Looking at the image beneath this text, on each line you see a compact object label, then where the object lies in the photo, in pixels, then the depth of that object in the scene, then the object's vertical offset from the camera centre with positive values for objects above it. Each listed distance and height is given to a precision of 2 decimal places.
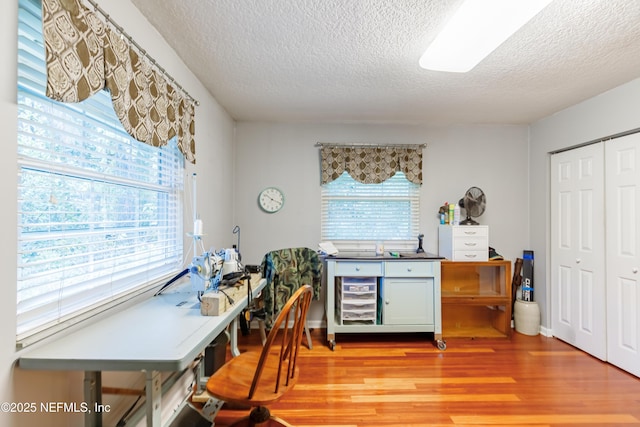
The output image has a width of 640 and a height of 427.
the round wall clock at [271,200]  3.41 +0.19
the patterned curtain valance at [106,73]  1.00 +0.62
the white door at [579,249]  2.65 -0.31
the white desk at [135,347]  0.96 -0.47
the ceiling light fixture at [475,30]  1.33 +0.94
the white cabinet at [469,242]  3.13 -0.27
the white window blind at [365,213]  3.44 +0.04
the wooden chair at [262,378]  1.33 -0.82
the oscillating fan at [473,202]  3.37 +0.17
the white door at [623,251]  2.36 -0.28
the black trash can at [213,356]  2.07 -0.99
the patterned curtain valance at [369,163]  3.34 +0.61
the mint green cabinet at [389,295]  2.93 -0.78
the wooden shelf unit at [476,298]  3.09 -0.86
